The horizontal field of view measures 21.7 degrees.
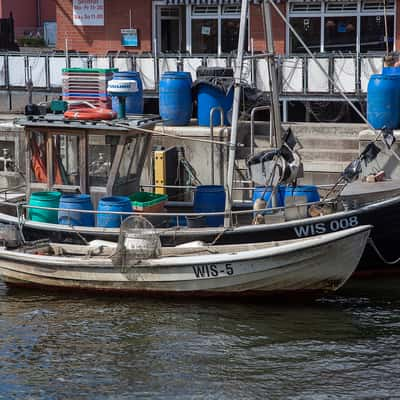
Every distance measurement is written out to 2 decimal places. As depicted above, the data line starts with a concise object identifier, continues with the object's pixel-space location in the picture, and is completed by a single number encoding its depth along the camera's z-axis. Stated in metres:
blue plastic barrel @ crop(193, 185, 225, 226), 15.15
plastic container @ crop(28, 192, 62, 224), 14.98
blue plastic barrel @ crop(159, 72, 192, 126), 18.73
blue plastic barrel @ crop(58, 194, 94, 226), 14.68
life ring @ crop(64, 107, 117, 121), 14.91
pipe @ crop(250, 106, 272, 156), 16.98
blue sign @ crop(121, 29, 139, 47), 26.02
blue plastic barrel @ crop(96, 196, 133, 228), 14.50
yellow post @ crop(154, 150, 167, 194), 17.20
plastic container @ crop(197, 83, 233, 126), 18.72
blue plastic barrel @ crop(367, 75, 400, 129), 17.58
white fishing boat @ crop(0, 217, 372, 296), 13.55
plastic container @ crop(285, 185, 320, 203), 14.74
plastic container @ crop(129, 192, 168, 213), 14.91
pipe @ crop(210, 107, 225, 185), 17.02
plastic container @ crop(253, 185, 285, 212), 14.78
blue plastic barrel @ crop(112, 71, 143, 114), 18.97
